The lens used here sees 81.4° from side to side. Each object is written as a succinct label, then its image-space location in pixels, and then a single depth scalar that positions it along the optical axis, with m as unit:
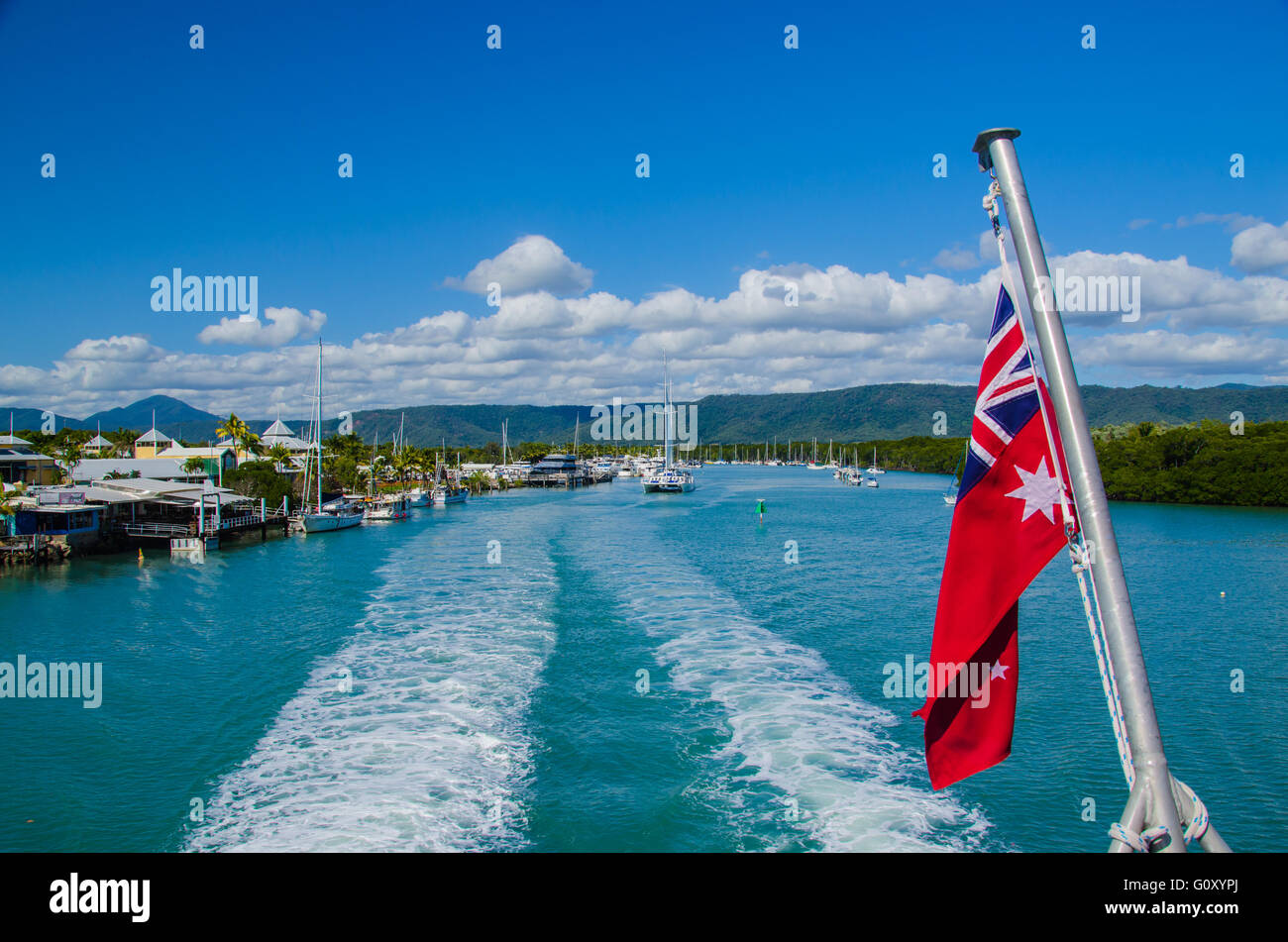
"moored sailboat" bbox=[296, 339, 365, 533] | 65.75
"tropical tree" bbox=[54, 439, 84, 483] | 83.43
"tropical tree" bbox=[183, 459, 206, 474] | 85.56
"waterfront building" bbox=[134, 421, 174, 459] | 110.53
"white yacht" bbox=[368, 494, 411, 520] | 77.25
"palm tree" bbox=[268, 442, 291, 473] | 96.96
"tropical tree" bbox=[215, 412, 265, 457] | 85.88
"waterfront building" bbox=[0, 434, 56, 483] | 67.06
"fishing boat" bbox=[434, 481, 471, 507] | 99.81
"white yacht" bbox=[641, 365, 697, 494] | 113.69
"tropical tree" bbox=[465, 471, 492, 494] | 127.62
